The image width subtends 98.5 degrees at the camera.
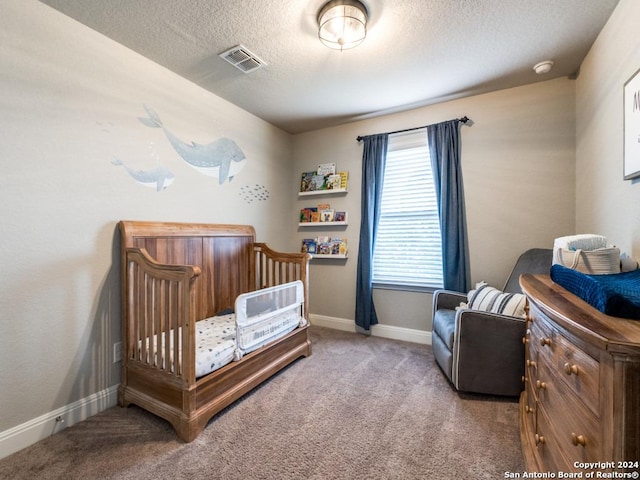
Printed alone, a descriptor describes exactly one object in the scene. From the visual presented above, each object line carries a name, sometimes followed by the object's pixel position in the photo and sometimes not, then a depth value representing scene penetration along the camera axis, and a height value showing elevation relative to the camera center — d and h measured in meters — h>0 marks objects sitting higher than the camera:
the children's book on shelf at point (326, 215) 3.34 +0.28
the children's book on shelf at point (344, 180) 3.24 +0.68
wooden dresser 0.59 -0.39
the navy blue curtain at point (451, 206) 2.60 +0.31
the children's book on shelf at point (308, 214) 3.46 +0.30
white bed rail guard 1.80 -0.57
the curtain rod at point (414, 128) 2.61 +1.14
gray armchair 1.81 -0.77
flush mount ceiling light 1.55 +1.28
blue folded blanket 0.71 -0.16
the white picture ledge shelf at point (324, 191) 3.24 +0.56
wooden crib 1.51 -0.57
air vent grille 1.98 +1.35
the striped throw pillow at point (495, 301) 1.87 -0.46
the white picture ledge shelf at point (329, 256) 3.24 -0.21
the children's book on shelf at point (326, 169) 3.35 +0.85
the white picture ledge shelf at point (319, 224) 3.31 +0.17
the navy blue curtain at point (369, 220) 3.01 +0.20
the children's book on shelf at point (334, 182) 3.28 +0.68
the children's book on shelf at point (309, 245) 3.44 -0.09
